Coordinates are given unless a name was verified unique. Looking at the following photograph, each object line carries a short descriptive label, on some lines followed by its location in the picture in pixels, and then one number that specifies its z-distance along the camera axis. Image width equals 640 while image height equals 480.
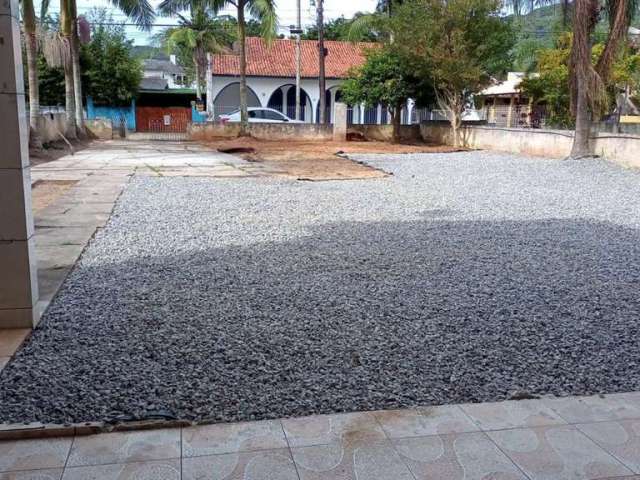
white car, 30.82
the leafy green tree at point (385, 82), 25.12
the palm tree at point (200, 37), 42.62
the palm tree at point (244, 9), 24.98
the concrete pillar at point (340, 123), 26.47
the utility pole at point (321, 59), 28.86
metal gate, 37.47
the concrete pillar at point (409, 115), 36.25
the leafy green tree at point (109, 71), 34.81
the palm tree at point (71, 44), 22.95
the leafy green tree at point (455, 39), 21.75
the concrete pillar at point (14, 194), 3.86
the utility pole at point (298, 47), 31.66
